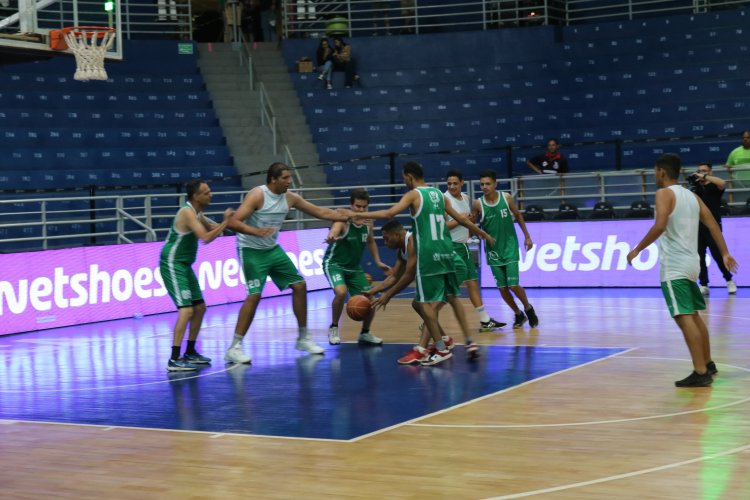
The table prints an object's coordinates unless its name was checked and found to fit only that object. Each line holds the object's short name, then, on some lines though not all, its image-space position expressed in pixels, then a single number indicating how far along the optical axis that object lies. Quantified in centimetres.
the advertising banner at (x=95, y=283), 1461
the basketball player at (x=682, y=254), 862
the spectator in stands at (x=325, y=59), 2678
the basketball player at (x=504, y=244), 1304
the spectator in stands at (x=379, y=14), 2953
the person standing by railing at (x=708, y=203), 1521
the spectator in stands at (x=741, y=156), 1864
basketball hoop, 1424
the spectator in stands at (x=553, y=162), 2070
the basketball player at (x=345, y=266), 1202
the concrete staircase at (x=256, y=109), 2519
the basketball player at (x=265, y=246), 1075
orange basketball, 1127
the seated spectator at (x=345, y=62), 2681
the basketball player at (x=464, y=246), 1248
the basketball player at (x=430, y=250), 1011
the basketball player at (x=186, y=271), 1059
